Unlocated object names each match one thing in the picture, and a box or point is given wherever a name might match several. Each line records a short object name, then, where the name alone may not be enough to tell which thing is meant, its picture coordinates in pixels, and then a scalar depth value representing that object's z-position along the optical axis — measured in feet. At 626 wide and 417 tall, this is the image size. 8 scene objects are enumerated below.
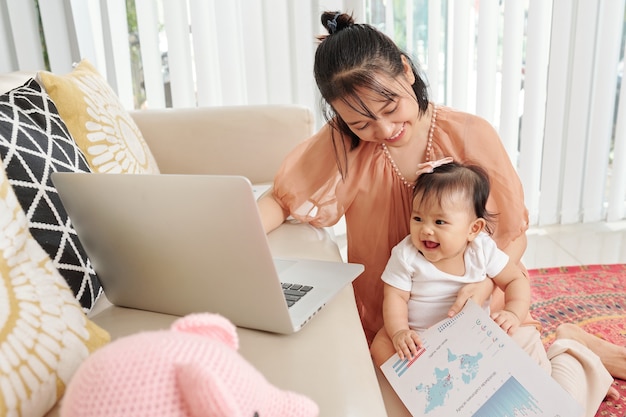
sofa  2.19
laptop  2.25
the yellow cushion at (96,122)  3.70
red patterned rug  5.13
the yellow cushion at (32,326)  2.02
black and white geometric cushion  2.79
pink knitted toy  1.36
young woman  3.39
